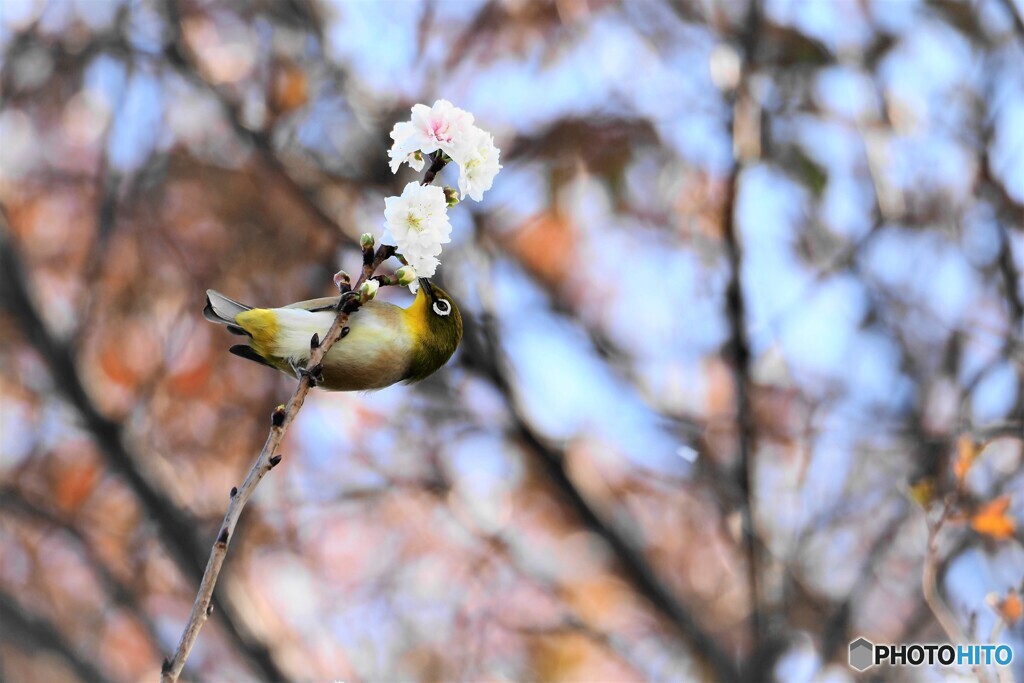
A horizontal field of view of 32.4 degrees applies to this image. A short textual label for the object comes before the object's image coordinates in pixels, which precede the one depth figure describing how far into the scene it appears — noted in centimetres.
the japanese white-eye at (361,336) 419
